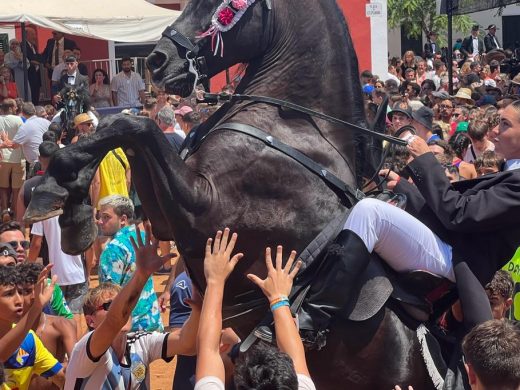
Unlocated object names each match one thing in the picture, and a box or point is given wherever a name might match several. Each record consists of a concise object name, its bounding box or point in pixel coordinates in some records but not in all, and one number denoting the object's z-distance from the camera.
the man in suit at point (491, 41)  35.50
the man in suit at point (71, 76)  20.67
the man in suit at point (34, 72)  23.02
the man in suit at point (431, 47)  35.84
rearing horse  4.88
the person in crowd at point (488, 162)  8.17
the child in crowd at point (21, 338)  5.43
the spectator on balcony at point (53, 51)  23.42
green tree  43.56
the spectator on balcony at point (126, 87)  21.91
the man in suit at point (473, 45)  34.06
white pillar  27.64
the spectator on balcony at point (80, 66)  22.80
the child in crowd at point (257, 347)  3.36
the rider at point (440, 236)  4.94
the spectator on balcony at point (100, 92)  21.80
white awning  18.39
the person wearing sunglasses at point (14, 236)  7.54
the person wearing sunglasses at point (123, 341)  5.16
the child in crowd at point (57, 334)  6.84
